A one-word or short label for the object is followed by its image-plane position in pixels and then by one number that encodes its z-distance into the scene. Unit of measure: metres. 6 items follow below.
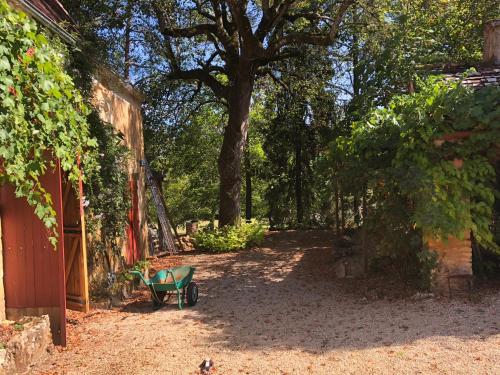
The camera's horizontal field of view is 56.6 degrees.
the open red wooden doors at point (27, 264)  5.97
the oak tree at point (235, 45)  13.44
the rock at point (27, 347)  4.62
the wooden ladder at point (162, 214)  12.99
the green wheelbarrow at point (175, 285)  7.33
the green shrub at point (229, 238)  13.62
